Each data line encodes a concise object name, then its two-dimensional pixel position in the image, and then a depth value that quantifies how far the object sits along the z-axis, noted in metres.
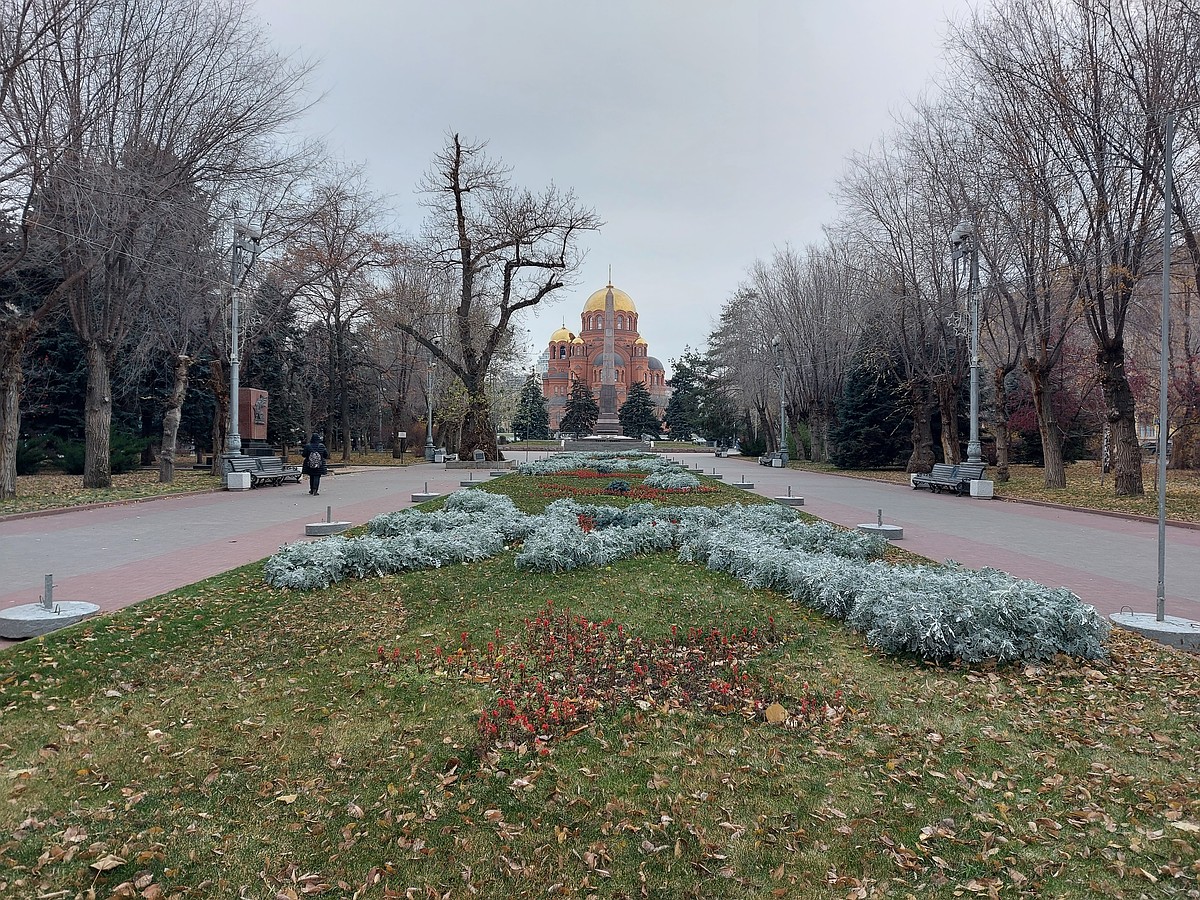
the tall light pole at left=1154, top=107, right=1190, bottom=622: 5.61
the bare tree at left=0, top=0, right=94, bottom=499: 12.54
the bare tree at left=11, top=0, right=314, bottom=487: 14.63
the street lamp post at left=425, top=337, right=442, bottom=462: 37.99
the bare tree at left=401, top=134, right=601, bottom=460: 29.70
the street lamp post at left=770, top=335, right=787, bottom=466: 31.92
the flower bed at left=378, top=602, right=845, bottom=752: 4.20
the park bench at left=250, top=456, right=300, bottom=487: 20.39
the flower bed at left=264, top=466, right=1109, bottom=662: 5.19
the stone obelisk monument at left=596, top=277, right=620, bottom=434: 55.56
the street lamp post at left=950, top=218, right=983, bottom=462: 18.94
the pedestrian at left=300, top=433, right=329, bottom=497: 17.58
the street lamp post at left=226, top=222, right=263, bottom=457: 19.48
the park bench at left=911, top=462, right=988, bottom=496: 19.48
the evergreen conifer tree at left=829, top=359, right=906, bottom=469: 32.94
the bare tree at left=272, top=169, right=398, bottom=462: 25.28
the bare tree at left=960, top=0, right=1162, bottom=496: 16.02
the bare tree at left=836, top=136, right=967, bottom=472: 23.19
